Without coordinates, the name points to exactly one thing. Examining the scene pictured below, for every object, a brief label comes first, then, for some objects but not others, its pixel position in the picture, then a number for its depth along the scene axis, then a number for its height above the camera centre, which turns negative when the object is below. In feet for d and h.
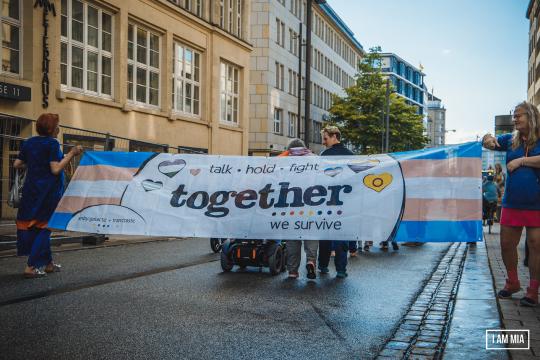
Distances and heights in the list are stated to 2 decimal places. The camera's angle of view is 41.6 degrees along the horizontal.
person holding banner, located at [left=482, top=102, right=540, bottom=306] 23.06 -0.74
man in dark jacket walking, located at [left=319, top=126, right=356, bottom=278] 30.17 -3.31
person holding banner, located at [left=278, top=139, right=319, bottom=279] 29.40 -3.50
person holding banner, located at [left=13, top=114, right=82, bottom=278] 27.96 -1.06
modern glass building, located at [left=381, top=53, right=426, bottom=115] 414.00 +57.42
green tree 211.61 +16.19
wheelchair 30.78 -3.82
